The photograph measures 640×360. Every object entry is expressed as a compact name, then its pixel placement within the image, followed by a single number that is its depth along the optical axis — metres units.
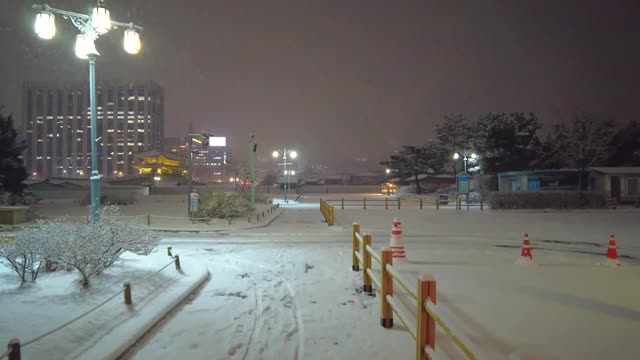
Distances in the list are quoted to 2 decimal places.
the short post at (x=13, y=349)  3.74
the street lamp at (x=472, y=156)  49.45
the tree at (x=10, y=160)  34.84
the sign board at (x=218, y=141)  30.75
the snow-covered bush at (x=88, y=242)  7.10
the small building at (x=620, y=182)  36.38
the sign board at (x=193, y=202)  22.34
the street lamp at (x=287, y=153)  40.44
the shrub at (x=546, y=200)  30.22
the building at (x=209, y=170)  104.03
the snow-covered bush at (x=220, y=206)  23.17
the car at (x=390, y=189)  70.18
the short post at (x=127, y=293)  6.41
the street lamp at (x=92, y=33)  9.61
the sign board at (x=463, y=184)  35.47
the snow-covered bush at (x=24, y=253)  7.10
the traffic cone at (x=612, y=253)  10.23
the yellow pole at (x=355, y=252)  9.21
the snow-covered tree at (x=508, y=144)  48.81
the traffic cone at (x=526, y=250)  10.25
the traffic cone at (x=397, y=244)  10.54
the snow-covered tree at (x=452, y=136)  60.41
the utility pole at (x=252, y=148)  31.96
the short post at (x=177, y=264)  9.08
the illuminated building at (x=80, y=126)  138.25
